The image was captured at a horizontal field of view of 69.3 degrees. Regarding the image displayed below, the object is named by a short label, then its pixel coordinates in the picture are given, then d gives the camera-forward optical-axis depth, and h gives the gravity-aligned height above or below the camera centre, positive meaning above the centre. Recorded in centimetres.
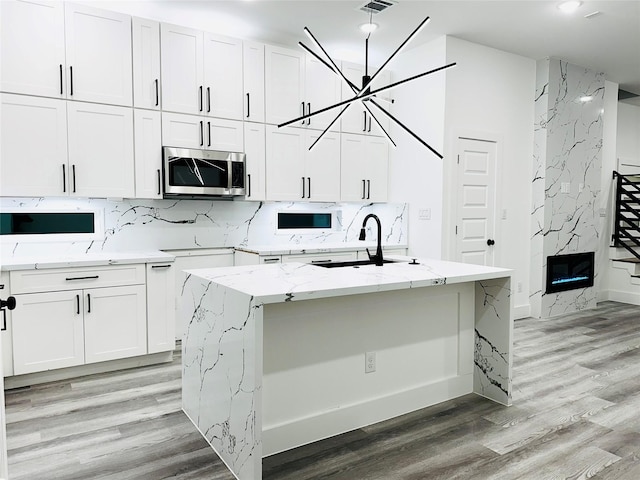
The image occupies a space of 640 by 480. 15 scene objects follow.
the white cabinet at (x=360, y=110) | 500 +115
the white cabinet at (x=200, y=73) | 400 +125
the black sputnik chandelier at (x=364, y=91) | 274 +75
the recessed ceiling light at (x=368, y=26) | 425 +173
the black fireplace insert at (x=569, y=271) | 556 -70
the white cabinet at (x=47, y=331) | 321 -86
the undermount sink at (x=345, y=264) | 310 -34
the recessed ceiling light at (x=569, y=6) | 389 +179
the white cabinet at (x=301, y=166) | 461 +49
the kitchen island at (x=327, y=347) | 219 -76
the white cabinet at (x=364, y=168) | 506 +51
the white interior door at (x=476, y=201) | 491 +14
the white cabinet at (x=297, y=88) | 455 +128
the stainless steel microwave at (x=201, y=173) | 400 +36
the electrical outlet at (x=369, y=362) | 270 -87
